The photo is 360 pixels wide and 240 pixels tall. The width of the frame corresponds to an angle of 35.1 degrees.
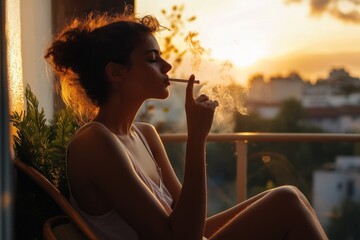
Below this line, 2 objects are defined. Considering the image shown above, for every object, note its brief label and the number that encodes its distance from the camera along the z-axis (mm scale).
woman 1428
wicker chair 1438
